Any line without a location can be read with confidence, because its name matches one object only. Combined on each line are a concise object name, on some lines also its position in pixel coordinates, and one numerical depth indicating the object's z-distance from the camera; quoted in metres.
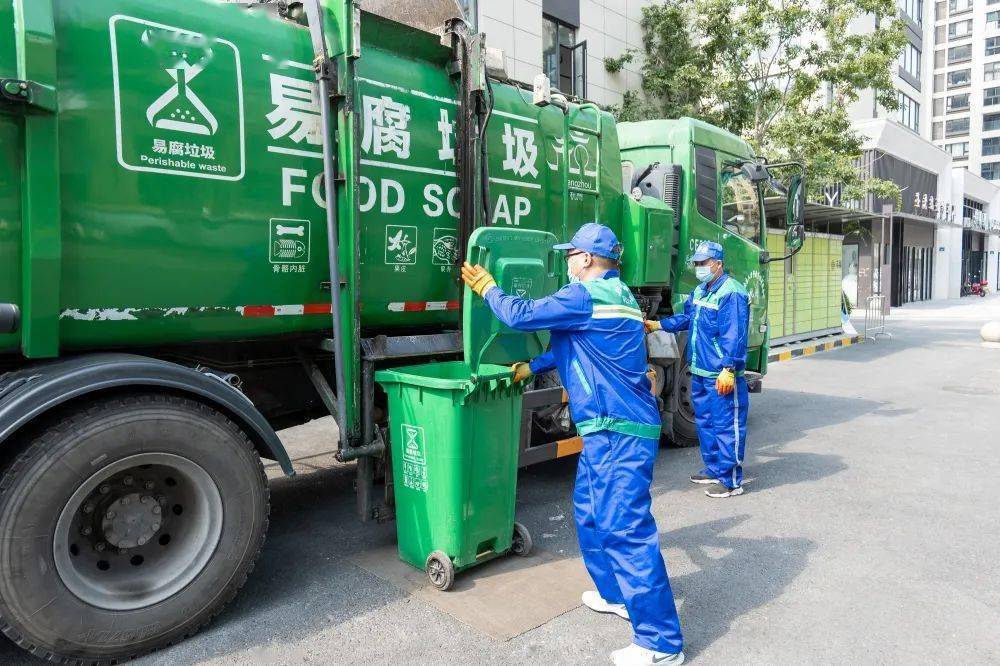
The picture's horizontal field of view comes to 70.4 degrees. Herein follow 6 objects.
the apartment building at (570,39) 12.69
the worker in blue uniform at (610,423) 2.81
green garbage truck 2.60
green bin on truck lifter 3.33
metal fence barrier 17.22
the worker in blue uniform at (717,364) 5.05
